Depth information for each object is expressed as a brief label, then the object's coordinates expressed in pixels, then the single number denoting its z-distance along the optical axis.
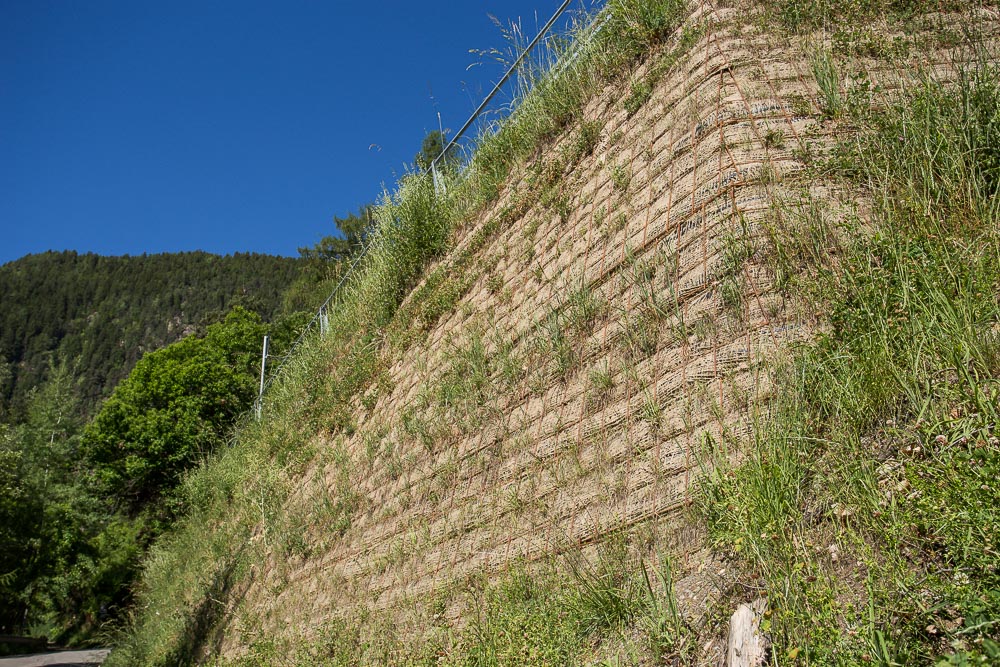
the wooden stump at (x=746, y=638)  1.98
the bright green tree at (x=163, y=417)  23.11
